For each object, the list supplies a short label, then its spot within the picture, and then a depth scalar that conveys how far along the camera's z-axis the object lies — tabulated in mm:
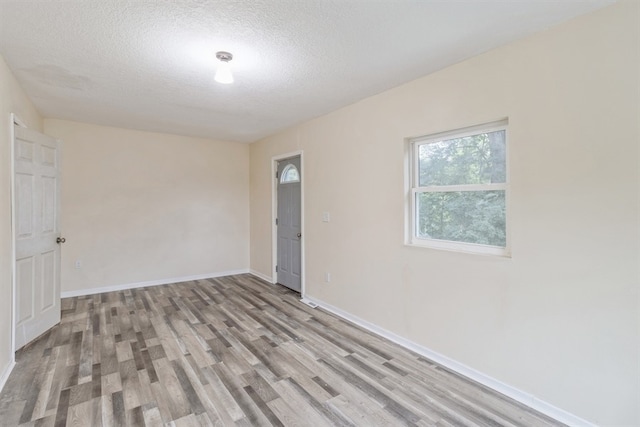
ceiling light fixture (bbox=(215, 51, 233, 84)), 2268
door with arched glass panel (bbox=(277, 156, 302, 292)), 4543
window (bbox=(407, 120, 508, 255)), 2264
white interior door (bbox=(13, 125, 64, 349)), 2715
